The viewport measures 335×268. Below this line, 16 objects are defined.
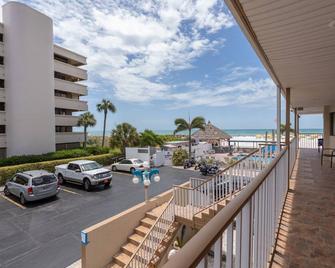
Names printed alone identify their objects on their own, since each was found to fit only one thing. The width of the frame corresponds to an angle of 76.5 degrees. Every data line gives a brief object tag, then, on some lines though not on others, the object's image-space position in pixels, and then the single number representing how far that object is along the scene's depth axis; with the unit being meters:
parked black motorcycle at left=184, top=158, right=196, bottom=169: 17.67
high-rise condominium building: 15.55
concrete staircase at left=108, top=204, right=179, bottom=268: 6.77
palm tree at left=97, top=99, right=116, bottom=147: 24.95
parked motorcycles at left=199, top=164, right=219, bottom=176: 14.35
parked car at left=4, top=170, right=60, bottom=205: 9.27
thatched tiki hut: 26.45
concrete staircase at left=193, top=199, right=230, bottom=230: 5.51
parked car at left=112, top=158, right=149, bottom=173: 15.72
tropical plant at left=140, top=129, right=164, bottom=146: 21.30
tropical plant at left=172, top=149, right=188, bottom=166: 18.64
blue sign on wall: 5.86
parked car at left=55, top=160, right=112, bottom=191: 11.43
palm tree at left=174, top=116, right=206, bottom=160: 21.12
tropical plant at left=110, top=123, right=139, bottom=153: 20.72
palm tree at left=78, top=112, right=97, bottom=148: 21.91
